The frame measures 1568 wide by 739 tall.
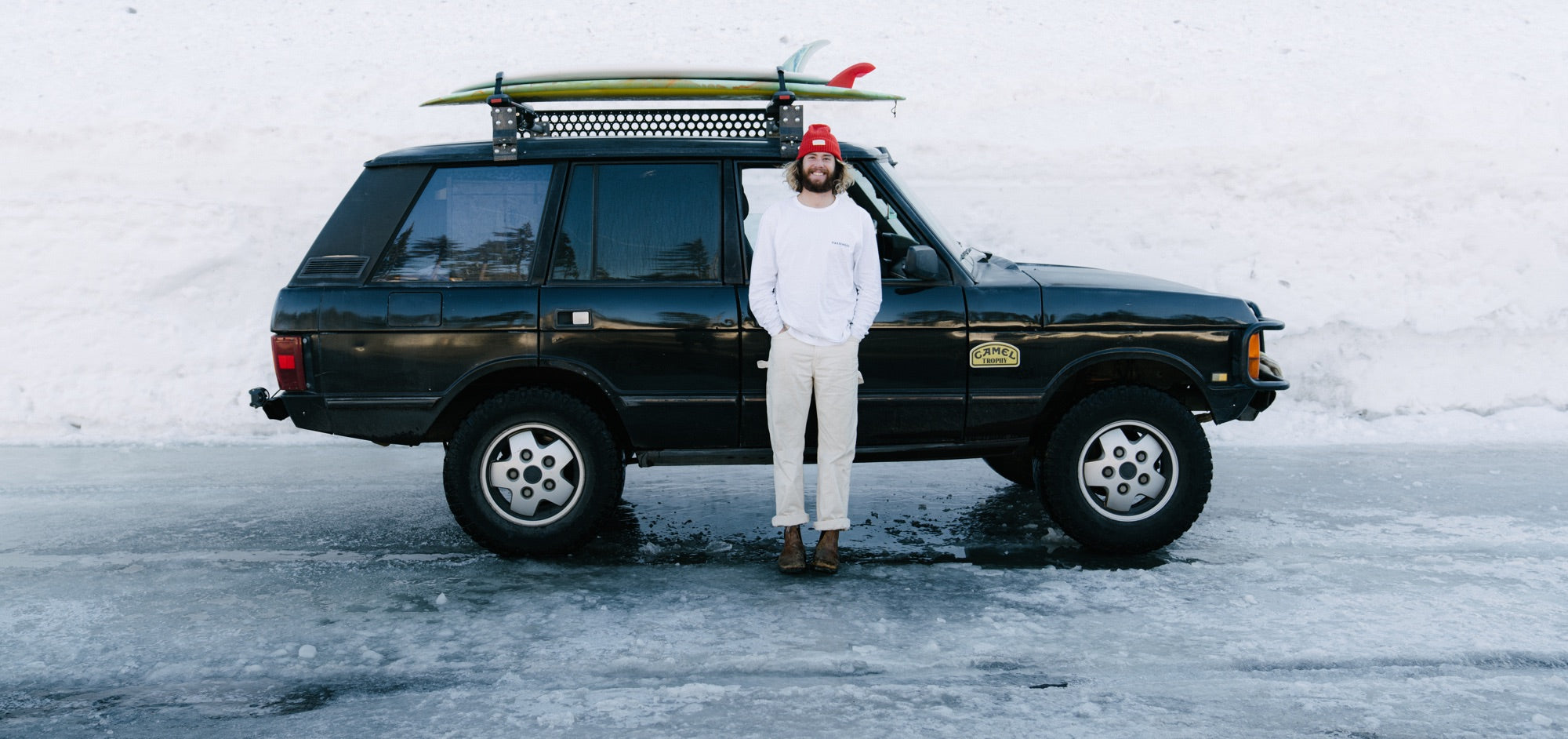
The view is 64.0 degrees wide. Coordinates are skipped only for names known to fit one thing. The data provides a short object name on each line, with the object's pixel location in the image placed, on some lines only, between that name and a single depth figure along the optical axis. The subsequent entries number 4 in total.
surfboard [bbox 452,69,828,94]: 5.70
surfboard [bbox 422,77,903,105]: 5.70
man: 5.23
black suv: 5.58
